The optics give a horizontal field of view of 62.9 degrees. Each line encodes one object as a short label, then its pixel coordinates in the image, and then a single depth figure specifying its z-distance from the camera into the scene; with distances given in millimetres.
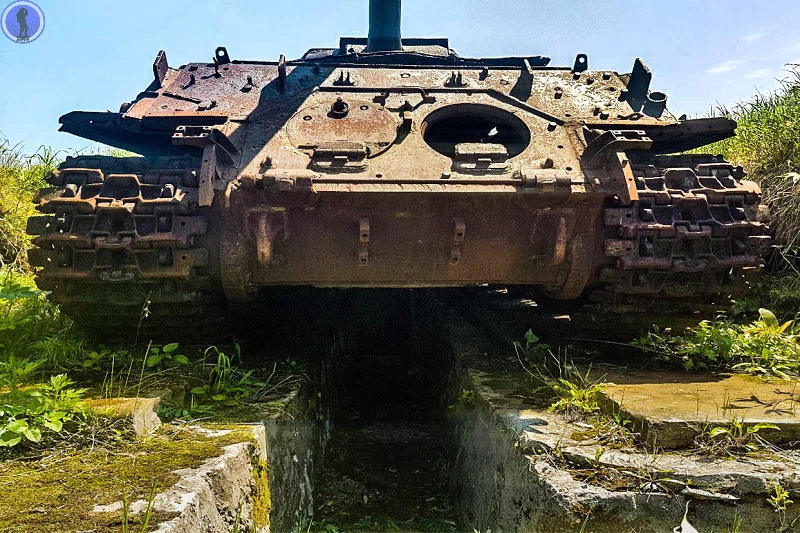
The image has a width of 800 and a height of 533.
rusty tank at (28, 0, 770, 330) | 3449
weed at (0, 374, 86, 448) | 2393
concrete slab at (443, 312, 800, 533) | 2215
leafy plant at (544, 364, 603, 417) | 2982
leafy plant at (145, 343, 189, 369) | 3531
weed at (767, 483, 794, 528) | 2188
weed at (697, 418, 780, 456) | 2445
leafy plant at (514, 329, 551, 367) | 3995
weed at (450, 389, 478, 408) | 3583
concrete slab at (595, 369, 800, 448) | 2518
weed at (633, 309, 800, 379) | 3807
